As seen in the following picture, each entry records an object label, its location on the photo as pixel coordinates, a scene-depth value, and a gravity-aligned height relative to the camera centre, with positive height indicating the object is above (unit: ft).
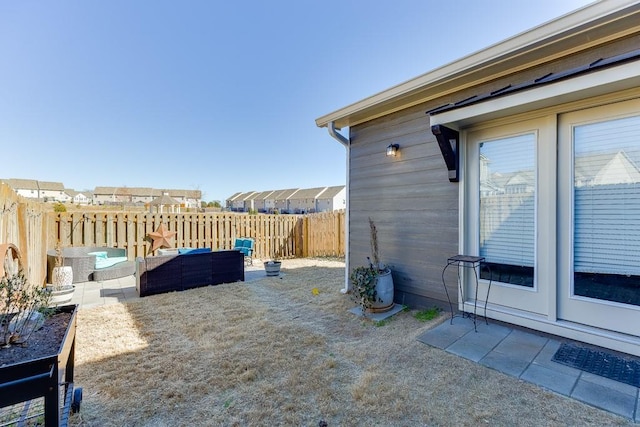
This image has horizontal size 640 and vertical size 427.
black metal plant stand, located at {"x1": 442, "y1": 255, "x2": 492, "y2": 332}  10.64 -2.28
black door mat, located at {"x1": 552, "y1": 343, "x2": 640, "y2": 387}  7.37 -4.31
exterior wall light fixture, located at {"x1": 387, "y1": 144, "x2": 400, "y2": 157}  14.07 +3.15
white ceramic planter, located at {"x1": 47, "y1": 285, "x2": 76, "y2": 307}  14.19 -4.15
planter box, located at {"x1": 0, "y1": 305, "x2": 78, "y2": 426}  4.20 -2.61
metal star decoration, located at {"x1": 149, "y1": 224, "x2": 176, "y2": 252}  26.81 -2.32
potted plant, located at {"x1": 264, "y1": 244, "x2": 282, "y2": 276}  23.04 -4.55
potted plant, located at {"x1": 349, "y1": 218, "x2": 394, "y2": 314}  12.92 -3.56
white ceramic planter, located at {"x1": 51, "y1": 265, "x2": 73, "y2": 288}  16.33 -3.71
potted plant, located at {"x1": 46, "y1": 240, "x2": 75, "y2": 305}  14.30 -3.95
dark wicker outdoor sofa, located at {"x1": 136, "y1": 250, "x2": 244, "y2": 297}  17.54 -3.93
